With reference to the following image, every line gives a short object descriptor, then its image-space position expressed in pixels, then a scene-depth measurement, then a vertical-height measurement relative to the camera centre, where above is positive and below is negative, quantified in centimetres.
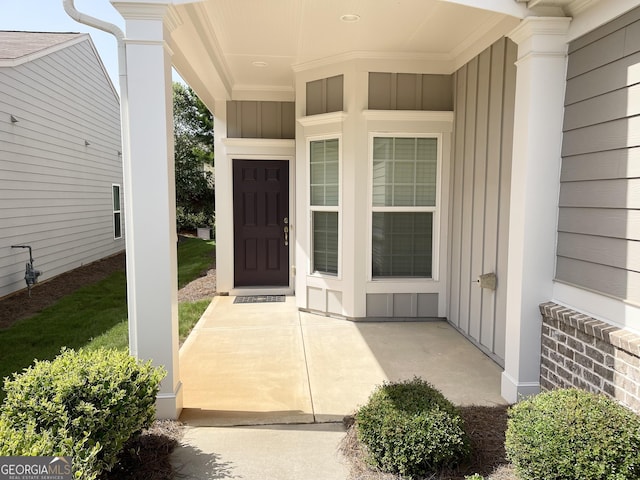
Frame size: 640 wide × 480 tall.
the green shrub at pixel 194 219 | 1520 -59
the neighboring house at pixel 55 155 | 675 +85
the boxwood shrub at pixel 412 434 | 221 -116
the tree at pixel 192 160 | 1512 +139
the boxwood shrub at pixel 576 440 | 192 -104
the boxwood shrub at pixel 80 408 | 179 -91
